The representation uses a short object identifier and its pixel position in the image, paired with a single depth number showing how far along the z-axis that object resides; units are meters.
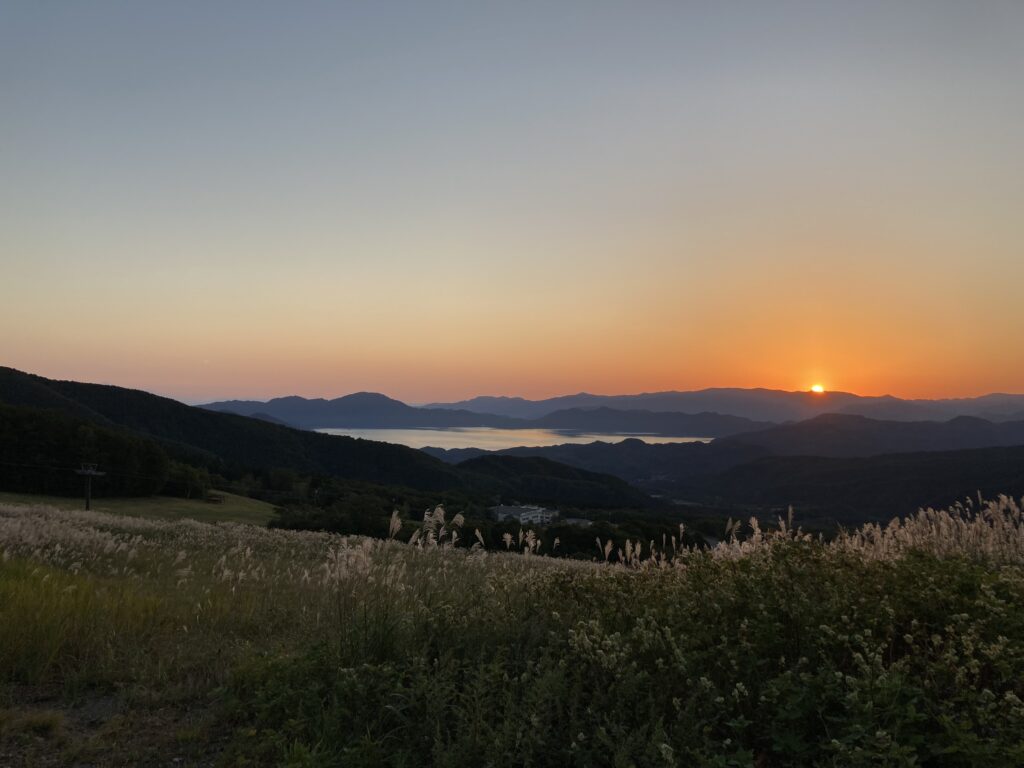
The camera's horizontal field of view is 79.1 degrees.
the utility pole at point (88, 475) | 39.72
